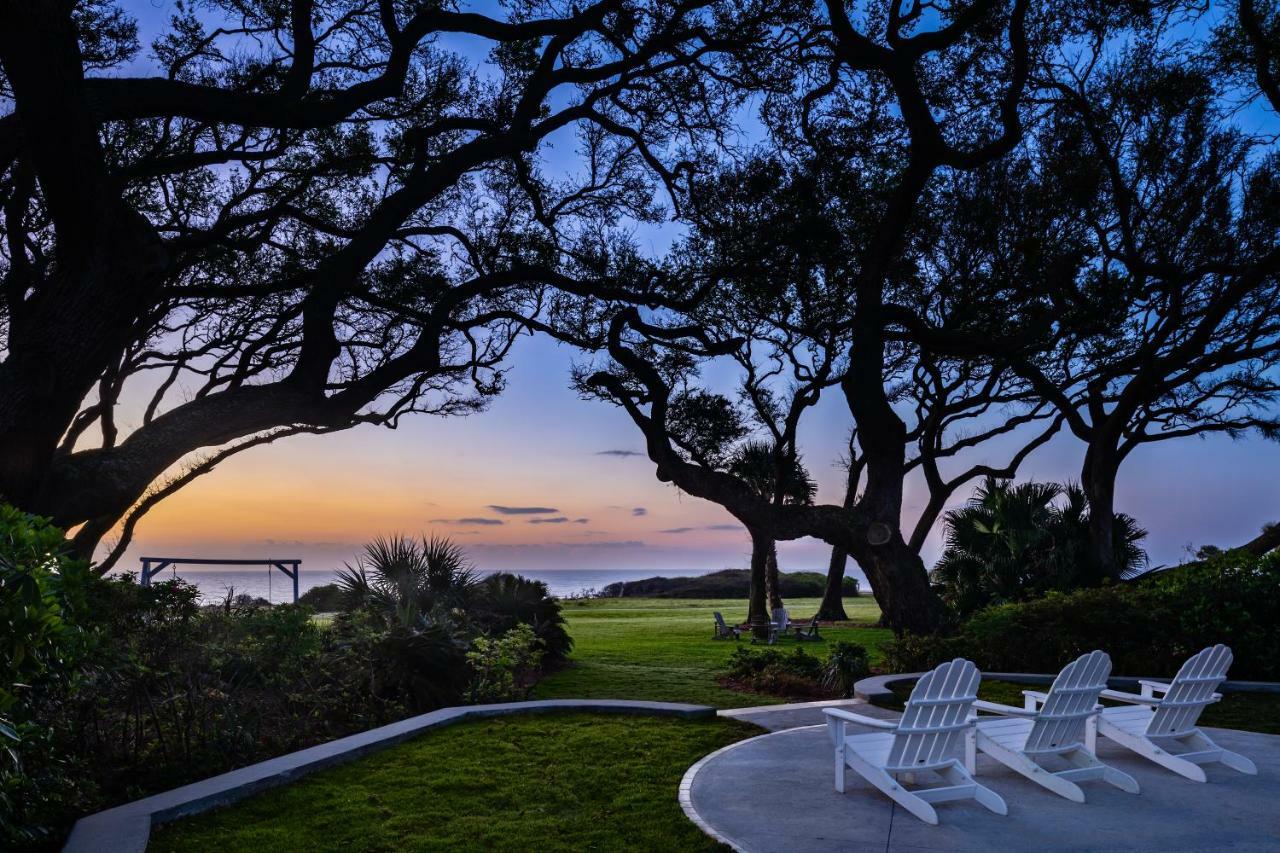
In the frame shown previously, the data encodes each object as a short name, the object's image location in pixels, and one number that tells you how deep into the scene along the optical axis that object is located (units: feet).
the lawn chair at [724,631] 70.38
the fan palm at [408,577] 48.47
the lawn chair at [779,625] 67.15
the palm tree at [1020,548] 60.70
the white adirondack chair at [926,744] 20.10
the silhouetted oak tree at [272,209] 26.86
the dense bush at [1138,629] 38.99
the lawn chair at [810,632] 67.56
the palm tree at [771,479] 74.33
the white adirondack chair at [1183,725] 23.22
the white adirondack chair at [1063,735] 21.61
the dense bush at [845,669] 40.60
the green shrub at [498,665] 36.70
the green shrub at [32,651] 13.12
